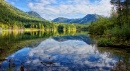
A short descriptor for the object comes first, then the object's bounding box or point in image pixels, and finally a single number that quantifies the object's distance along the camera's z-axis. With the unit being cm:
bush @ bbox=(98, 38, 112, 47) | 2923
